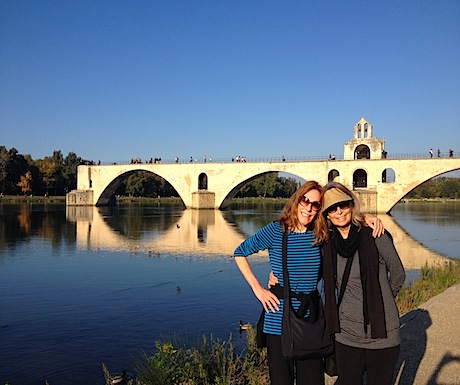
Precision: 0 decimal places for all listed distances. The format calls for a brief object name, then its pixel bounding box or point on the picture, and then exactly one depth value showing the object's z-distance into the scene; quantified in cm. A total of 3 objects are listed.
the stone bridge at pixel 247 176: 4066
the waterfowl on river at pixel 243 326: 740
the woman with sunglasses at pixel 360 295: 283
